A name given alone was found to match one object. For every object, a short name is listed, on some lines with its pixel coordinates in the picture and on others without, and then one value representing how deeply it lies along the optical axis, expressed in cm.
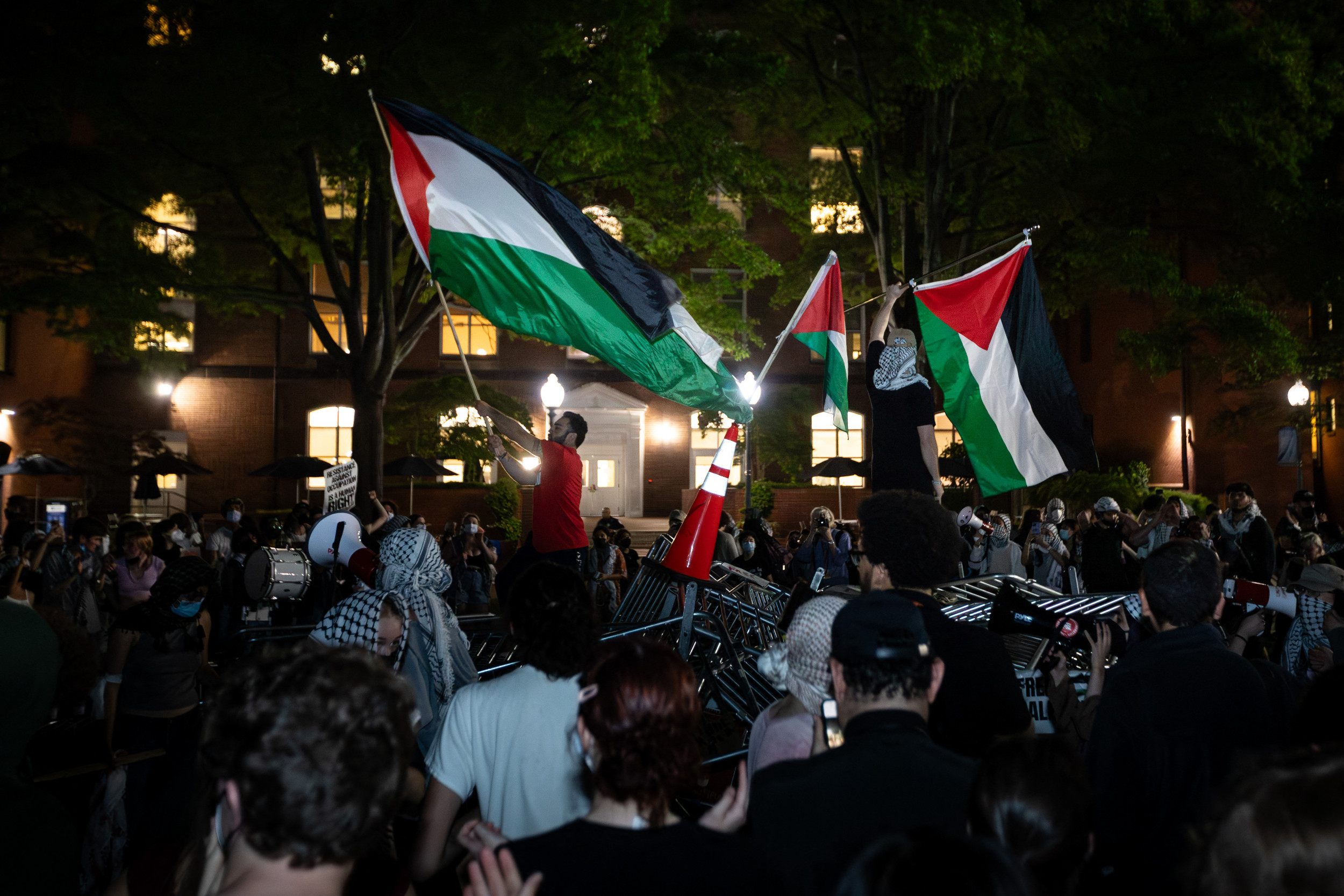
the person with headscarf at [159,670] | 568
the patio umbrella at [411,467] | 2339
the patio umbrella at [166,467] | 2553
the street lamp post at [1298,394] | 1922
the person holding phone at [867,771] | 221
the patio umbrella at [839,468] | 2594
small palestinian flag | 705
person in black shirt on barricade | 533
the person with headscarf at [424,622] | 485
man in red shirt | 663
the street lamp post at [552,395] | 834
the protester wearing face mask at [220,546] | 1319
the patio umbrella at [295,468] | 2123
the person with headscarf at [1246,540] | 1158
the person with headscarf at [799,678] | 308
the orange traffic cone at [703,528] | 596
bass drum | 710
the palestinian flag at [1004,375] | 683
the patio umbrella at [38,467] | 1875
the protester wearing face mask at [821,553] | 1406
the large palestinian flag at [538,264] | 669
